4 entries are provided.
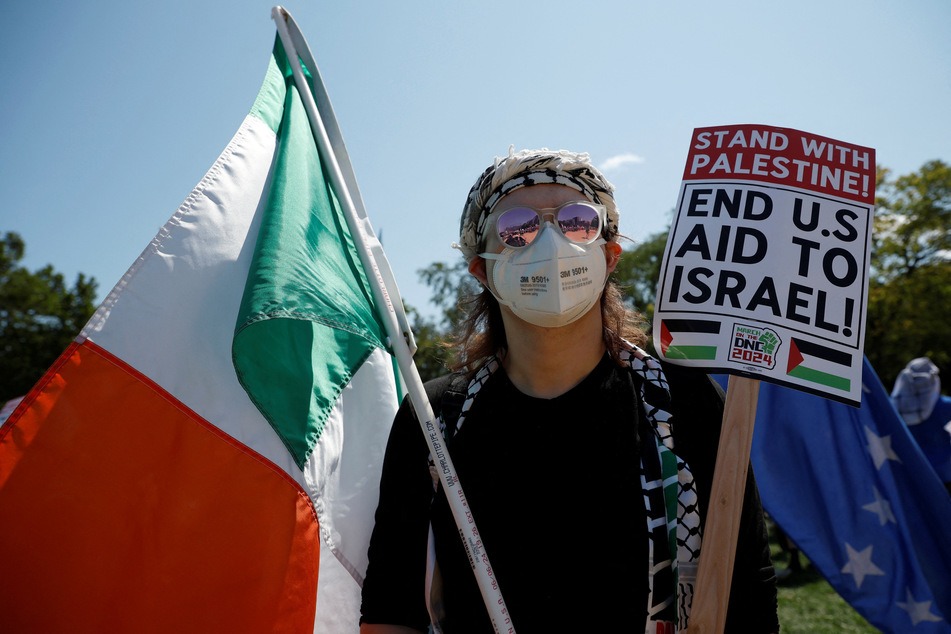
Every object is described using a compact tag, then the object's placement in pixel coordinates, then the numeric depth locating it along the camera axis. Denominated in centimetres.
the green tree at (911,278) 2066
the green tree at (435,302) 1566
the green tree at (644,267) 2434
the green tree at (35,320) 2667
